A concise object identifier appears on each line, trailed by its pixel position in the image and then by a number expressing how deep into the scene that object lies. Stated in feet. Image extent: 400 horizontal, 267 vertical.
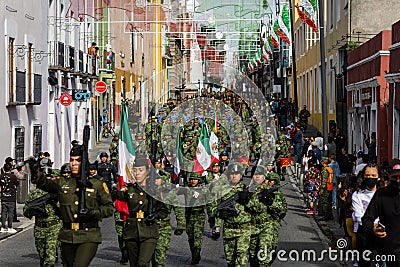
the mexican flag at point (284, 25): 135.64
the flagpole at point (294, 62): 127.75
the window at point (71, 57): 111.04
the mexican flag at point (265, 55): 175.47
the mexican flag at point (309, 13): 96.13
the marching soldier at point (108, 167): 67.69
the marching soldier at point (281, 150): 90.68
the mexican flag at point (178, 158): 71.48
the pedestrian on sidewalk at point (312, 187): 69.72
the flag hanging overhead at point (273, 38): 156.95
